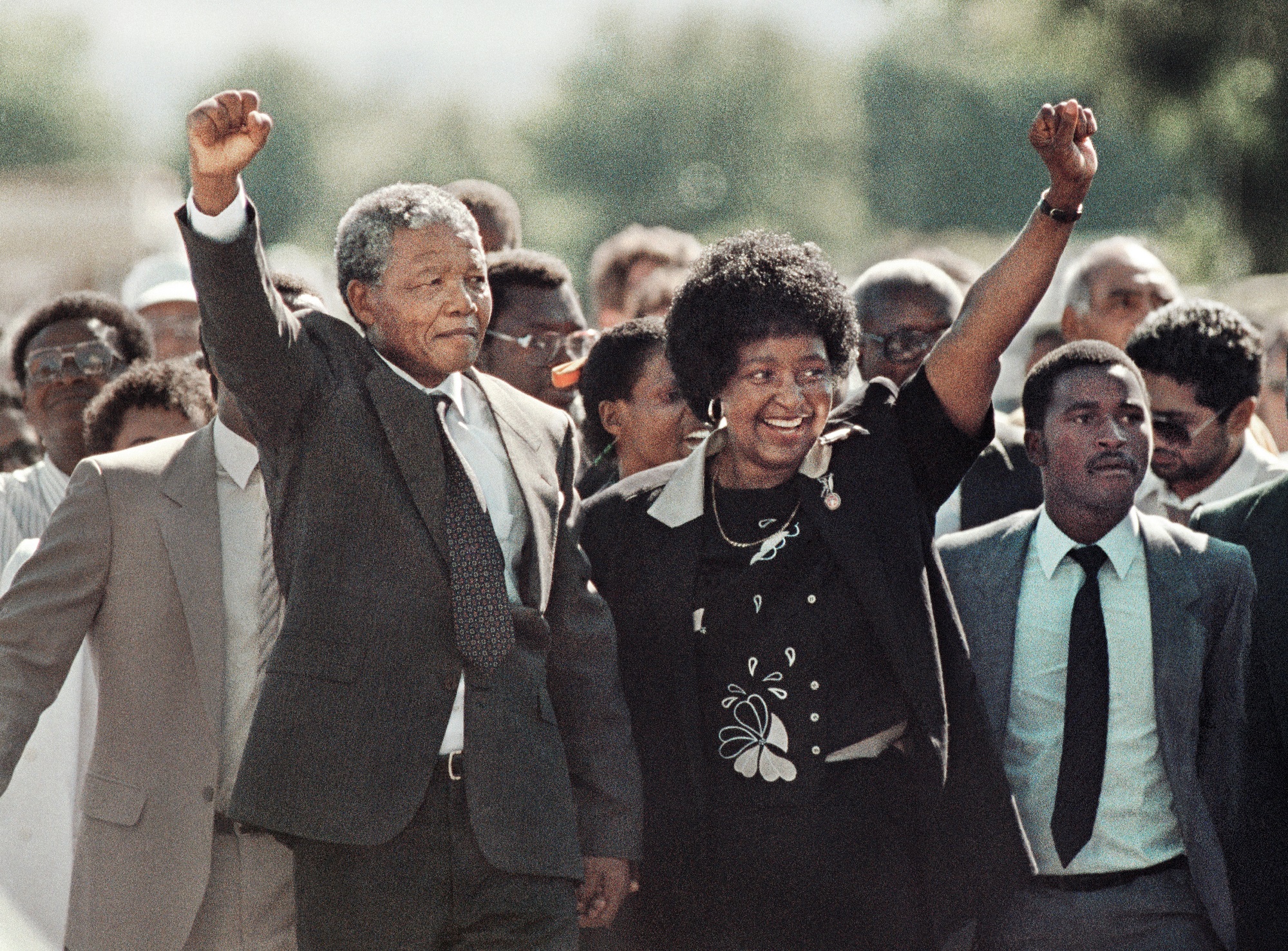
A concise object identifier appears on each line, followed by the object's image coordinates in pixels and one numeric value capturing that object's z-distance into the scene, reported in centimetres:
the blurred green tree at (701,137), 18562
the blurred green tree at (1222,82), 5016
